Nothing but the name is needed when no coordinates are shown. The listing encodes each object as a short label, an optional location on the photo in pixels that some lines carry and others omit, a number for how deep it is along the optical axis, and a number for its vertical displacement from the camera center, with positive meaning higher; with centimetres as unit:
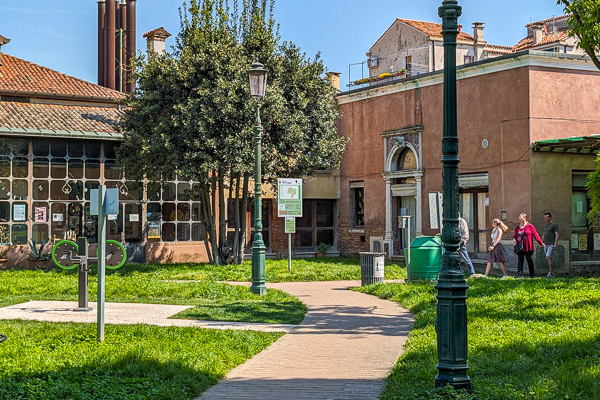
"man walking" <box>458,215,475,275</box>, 1956 -44
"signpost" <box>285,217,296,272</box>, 2336 -3
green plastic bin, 1814 -81
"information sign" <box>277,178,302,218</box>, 2220 +77
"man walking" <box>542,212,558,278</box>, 2173 -36
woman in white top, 2032 -73
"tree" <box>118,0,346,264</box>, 2250 +330
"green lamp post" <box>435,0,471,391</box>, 702 -36
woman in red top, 2077 -34
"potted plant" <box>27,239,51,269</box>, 2347 -101
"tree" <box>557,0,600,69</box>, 1377 +359
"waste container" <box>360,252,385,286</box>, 1847 -101
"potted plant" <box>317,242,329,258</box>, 3091 -102
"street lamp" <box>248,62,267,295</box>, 1636 +54
